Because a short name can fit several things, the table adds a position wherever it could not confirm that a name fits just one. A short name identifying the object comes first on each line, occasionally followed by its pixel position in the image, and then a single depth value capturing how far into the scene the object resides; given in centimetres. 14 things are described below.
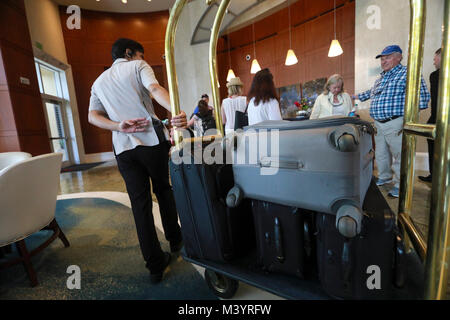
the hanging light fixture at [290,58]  540
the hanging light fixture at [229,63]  725
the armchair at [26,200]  133
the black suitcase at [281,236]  82
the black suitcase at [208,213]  95
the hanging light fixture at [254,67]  658
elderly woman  310
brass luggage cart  50
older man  228
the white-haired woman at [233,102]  306
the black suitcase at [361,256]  67
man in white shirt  128
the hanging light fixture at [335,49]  455
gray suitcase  63
